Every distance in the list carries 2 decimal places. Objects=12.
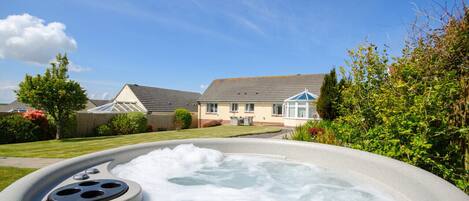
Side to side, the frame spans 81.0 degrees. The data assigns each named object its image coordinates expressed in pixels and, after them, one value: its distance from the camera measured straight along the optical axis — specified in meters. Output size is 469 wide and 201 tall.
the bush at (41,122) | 15.13
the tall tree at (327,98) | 13.48
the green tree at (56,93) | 14.22
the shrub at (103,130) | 17.95
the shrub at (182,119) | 23.91
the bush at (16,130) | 13.79
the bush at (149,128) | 21.00
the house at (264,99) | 23.88
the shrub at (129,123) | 18.77
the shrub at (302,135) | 8.70
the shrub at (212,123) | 26.79
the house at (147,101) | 24.62
